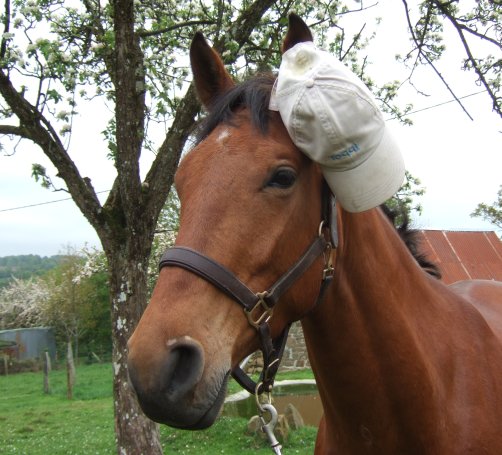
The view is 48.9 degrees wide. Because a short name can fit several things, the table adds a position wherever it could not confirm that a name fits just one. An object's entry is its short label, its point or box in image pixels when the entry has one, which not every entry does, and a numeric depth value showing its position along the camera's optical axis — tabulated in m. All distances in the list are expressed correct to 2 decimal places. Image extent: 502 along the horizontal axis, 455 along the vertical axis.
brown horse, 1.57
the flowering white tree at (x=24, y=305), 35.88
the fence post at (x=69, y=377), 16.38
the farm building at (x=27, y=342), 29.83
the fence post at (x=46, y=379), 17.97
